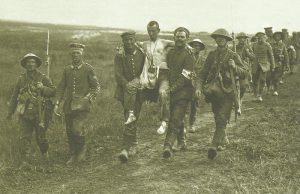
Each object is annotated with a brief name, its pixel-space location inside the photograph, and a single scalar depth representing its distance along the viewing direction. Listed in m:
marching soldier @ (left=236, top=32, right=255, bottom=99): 14.80
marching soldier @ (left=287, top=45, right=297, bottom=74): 22.89
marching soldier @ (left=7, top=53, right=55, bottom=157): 9.15
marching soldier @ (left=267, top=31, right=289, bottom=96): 17.40
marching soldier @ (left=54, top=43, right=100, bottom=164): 9.17
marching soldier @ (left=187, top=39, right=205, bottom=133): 11.45
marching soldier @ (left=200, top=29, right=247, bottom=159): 8.64
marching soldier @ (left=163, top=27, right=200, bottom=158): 8.88
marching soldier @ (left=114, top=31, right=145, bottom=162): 9.09
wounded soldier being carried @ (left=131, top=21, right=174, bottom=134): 8.98
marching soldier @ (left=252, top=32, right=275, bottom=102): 15.91
